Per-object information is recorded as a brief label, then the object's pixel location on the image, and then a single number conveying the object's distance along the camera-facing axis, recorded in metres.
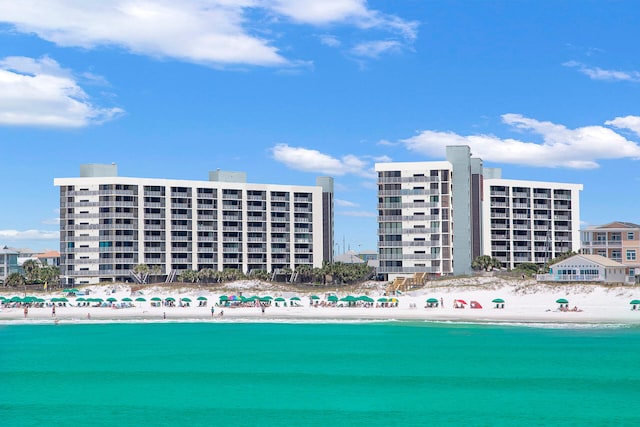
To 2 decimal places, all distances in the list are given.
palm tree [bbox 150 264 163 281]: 151.25
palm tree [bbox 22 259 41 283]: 145.62
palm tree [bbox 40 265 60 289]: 146.12
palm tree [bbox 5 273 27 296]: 141.00
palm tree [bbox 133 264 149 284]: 149.25
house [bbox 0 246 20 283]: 184.50
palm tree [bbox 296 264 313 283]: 161.18
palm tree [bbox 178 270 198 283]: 148.25
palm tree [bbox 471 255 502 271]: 145.25
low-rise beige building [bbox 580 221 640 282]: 149.62
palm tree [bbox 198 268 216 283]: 148.06
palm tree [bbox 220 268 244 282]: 145.94
